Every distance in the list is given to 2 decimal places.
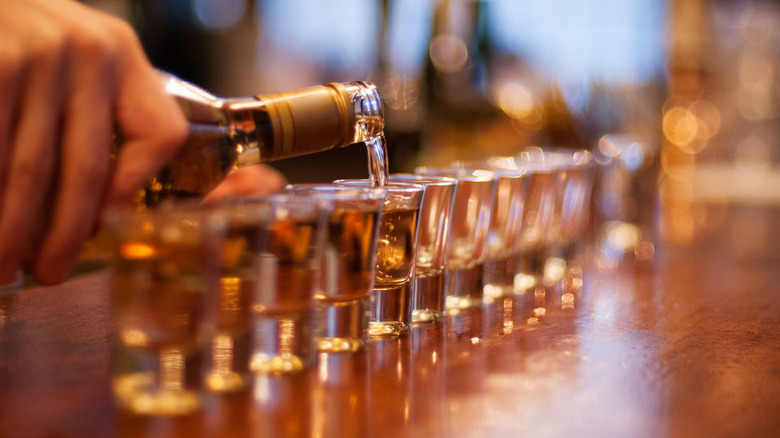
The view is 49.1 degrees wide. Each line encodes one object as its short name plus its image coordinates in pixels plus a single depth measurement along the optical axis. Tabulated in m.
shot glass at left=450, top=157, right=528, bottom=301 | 0.99
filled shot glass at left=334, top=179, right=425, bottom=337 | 0.74
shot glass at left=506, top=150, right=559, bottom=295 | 1.10
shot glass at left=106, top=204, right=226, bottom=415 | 0.49
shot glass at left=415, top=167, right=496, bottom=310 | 0.87
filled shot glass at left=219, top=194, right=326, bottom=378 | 0.55
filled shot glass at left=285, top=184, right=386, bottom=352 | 0.64
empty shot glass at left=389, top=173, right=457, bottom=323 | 0.79
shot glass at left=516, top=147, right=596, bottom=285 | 1.13
